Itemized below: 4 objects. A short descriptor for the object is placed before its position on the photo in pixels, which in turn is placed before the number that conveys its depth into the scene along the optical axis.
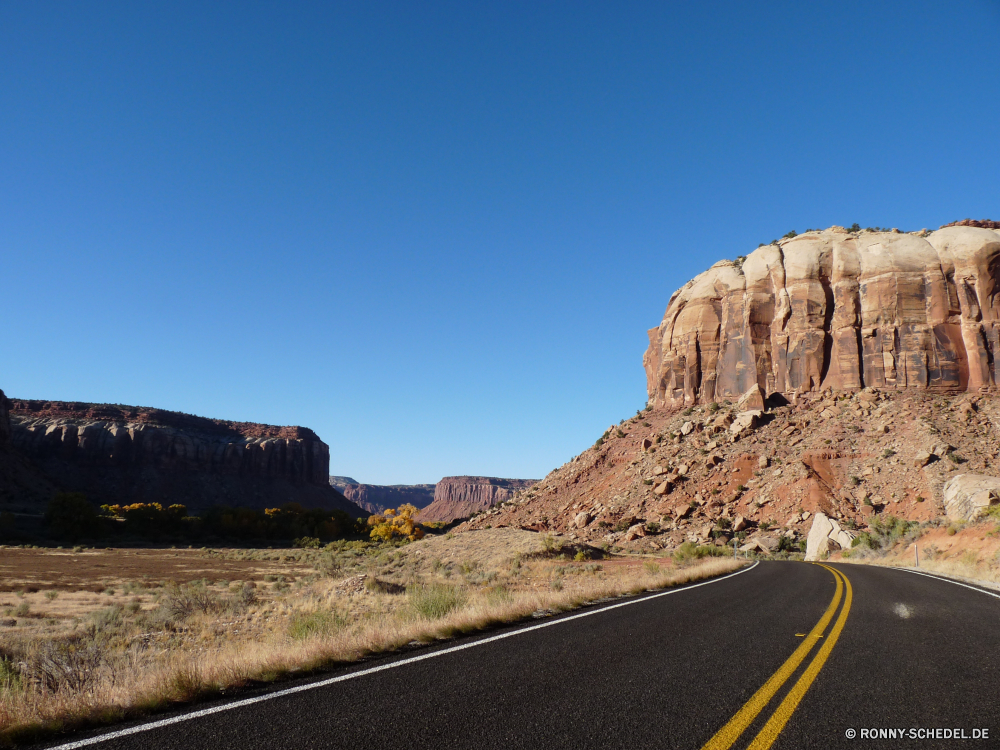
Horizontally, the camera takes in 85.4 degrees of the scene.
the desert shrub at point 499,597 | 11.65
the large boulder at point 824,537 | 38.39
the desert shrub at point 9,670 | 7.84
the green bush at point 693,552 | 33.53
